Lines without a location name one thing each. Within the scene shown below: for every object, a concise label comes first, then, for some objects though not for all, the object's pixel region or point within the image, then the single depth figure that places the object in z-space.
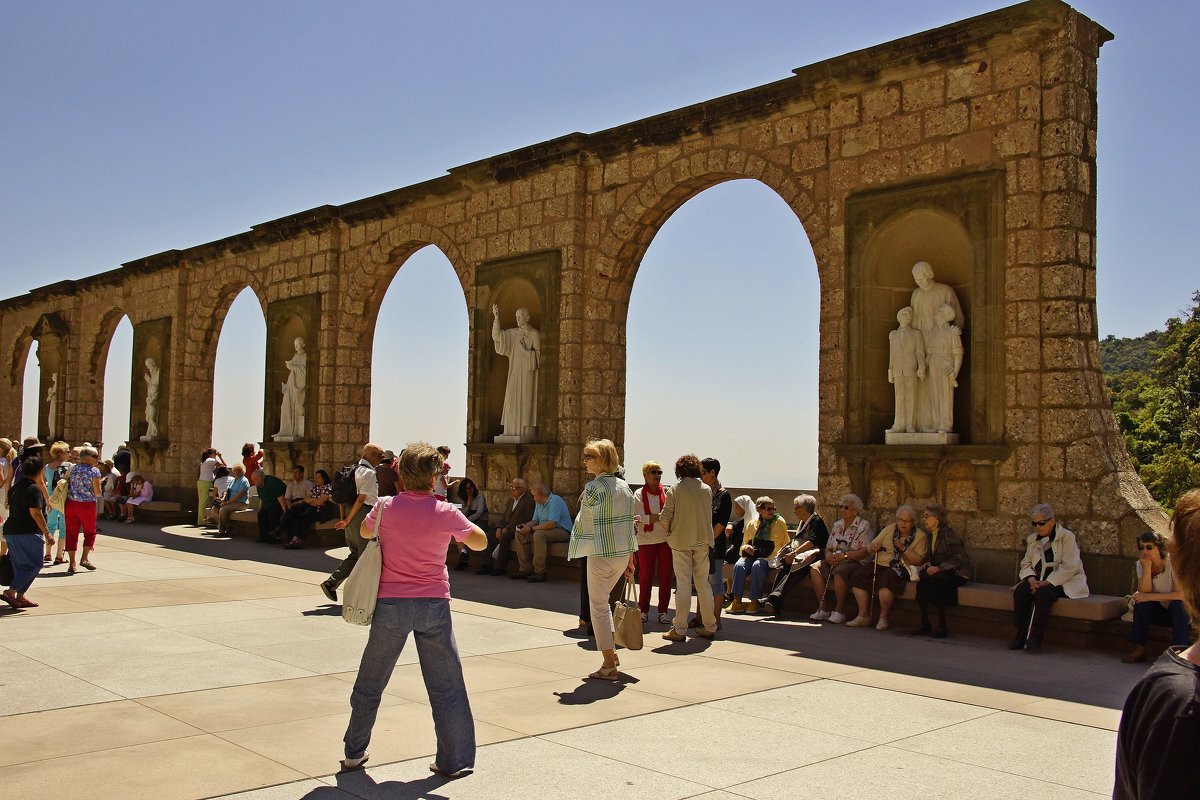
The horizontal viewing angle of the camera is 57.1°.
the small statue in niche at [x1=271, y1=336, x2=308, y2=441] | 17.73
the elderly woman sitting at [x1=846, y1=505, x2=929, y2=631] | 8.80
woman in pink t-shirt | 4.63
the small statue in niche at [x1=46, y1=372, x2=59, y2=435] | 26.08
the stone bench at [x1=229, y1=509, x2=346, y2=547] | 15.50
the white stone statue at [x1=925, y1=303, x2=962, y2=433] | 9.41
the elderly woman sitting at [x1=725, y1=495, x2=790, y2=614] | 9.84
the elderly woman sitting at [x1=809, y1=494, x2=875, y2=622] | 9.14
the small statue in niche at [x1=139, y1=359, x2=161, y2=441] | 21.91
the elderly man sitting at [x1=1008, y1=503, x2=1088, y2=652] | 7.91
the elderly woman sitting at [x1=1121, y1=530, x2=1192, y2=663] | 7.36
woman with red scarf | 8.42
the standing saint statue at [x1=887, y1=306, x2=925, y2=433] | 9.68
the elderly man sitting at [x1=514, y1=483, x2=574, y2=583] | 11.85
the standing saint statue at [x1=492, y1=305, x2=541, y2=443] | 13.60
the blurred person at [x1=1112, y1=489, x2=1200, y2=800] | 1.75
